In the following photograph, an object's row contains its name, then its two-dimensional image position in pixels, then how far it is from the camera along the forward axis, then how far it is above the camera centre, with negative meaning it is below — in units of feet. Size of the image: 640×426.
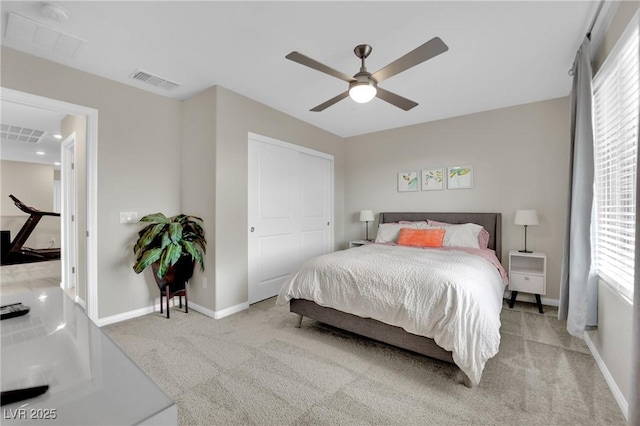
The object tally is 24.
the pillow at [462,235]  11.60 -1.20
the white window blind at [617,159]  5.77 +1.19
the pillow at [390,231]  13.46 -1.19
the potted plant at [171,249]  9.42 -1.52
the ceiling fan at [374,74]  5.92 +3.34
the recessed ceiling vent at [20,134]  14.62 +4.04
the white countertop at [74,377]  1.85 -1.40
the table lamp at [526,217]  11.07 -0.38
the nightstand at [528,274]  10.84 -2.64
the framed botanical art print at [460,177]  13.30 +1.49
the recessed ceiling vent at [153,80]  9.37 +4.46
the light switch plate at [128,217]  10.08 -0.40
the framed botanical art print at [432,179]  14.06 +1.45
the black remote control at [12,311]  3.58 -1.40
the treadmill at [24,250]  18.79 -3.12
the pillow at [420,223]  13.12 -0.78
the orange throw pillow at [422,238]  11.93 -1.32
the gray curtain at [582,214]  7.35 -0.16
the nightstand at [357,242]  15.39 -1.98
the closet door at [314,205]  14.76 +0.12
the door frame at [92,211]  9.41 -0.17
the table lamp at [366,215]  15.61 -0.45
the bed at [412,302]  6.09 -2.54
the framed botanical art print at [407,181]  14.82 +1.41
